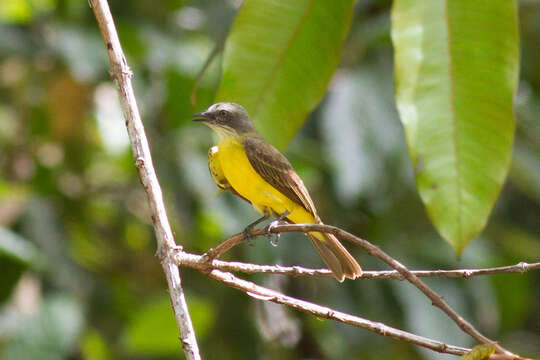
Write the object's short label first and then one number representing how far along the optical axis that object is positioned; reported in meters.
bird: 5.12
